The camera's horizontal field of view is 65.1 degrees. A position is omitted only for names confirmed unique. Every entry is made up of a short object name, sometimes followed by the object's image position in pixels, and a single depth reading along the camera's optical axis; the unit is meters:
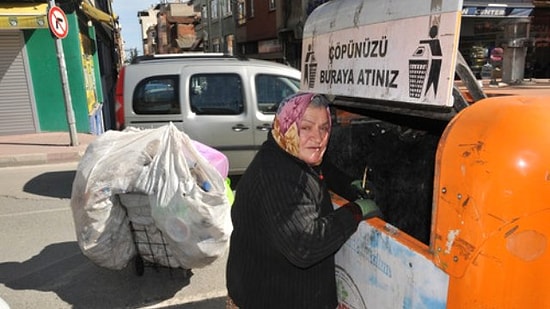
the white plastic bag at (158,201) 3.19
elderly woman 1.61
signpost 9.50
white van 6.05
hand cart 3.38
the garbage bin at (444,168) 1.13
